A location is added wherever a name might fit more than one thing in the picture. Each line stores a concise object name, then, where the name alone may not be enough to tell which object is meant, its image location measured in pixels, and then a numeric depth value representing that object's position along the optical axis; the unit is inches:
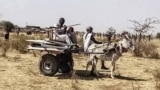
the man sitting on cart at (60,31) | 633.6
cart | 620.7
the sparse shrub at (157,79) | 553.1
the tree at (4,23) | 3508.9
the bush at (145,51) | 1101.1
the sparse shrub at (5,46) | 917.2
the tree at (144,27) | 1268.5
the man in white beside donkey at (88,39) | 660.0
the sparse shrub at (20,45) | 1032.2
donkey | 636.1
